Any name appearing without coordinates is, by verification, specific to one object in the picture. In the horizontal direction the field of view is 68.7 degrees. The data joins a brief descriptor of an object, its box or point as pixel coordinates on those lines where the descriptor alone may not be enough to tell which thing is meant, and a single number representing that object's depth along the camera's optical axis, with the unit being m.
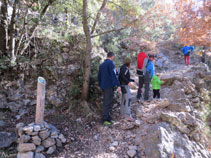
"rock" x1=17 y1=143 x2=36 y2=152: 3.33
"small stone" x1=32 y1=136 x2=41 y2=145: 3.45
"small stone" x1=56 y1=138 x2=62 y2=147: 3.74
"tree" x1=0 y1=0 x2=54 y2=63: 5.44
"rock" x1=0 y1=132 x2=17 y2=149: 3.65
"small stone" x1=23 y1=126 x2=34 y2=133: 3.47
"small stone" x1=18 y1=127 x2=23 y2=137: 3.47
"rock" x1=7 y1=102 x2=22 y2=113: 4.83
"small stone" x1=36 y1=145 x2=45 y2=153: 3.40
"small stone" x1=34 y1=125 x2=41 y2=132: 3.53
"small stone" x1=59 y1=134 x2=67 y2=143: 3.87
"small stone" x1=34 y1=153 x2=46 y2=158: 3.30
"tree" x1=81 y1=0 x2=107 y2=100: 4.75
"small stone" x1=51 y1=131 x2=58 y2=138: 3.72
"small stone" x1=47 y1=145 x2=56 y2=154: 3.47
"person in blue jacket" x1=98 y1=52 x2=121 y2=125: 4.34
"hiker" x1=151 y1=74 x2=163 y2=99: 5.94
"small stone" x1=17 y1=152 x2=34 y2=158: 3.24
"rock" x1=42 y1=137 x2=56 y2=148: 3.54
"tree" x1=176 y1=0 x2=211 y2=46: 6.46
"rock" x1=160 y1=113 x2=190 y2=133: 4.20
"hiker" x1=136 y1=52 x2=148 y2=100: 5.71
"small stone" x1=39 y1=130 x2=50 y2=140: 3.56
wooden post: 3.66
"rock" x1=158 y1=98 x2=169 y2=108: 5.09
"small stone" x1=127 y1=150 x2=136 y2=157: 3.52
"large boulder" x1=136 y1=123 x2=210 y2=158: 3.41
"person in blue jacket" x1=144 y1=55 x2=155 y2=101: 5.73
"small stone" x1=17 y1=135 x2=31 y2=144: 3.39
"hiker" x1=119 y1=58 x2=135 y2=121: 4.79
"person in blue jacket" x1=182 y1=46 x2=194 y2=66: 10.00
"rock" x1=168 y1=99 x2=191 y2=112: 4.90
